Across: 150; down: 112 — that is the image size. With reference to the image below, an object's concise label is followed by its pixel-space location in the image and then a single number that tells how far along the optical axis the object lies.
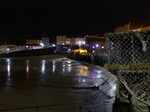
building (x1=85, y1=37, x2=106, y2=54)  58.50
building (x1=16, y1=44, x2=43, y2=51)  77.44
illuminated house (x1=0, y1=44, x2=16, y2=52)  77.12
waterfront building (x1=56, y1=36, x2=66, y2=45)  106.68
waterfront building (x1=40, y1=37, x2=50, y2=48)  106.95
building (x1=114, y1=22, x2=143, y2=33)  47.62
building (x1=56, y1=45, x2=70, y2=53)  87.47
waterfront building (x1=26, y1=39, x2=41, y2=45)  93.73
